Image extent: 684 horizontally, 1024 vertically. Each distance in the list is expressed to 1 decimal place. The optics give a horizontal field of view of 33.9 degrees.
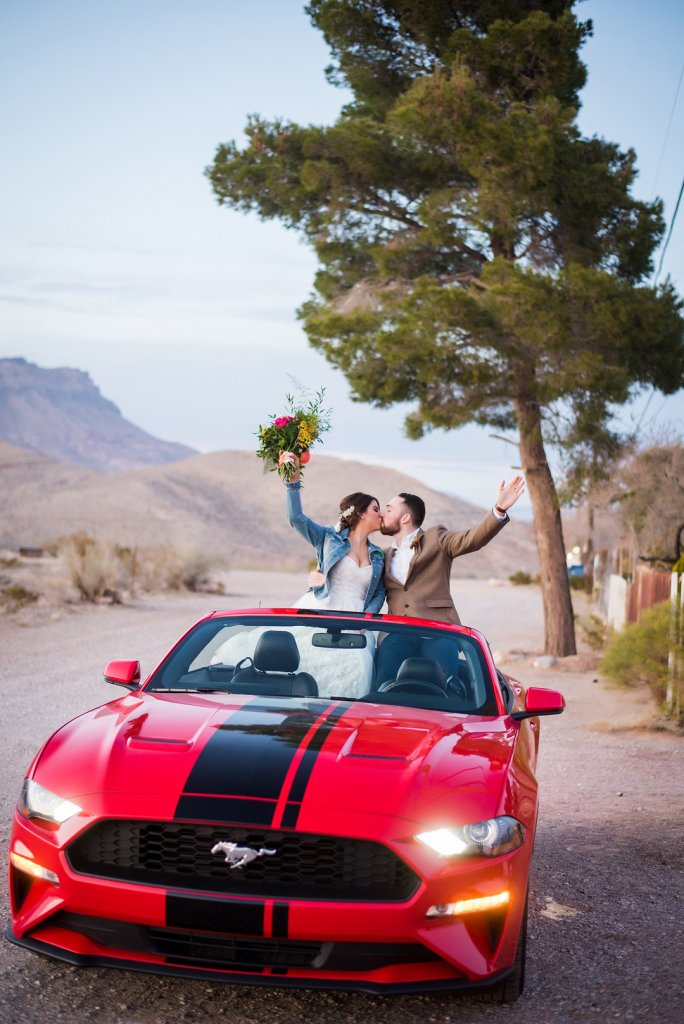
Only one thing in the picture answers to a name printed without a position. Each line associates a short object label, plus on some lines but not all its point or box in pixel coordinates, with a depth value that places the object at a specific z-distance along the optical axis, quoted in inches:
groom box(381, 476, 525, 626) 292.4
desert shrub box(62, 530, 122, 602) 1119.0
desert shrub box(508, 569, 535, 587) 2351.9
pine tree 654.5
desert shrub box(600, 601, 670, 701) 515.2
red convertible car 143.6
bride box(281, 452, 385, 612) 288.8
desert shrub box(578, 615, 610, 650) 797.9
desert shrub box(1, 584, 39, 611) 1008.3
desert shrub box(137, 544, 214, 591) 1392.7
